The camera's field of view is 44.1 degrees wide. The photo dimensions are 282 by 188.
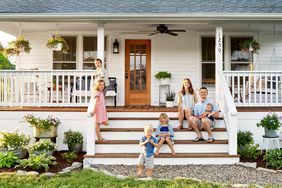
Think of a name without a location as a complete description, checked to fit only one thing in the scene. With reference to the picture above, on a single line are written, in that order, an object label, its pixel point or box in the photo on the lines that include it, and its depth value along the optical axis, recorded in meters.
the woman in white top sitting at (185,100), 7.43
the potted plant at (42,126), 7.52
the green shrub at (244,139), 7.43
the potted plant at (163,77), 10.52
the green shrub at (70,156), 7.04
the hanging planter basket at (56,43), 9.03
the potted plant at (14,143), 7.00
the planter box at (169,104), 9.67
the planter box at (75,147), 7.62
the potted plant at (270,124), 7.30
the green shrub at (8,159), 6.44
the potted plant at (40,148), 6.88
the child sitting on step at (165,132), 6.71
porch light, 10.62
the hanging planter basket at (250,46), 9.66
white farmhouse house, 7.25
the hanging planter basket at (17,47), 9.05
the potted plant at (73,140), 7.59
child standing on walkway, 5.92
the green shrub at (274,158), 6.48
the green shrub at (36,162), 6.17
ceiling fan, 9.65
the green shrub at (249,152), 7.10
